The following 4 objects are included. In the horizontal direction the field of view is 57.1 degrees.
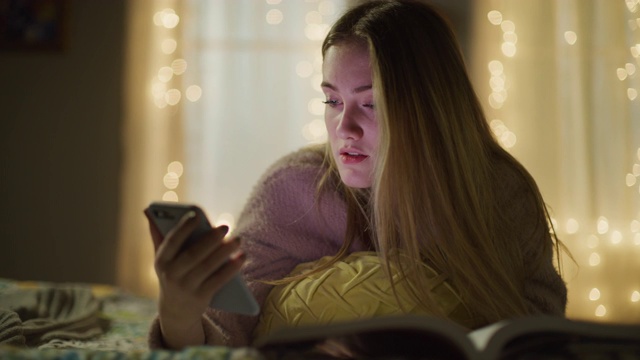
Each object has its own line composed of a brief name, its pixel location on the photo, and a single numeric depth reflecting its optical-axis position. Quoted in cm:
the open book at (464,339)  61
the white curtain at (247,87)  279
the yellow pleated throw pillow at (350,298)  96
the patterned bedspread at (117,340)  67
